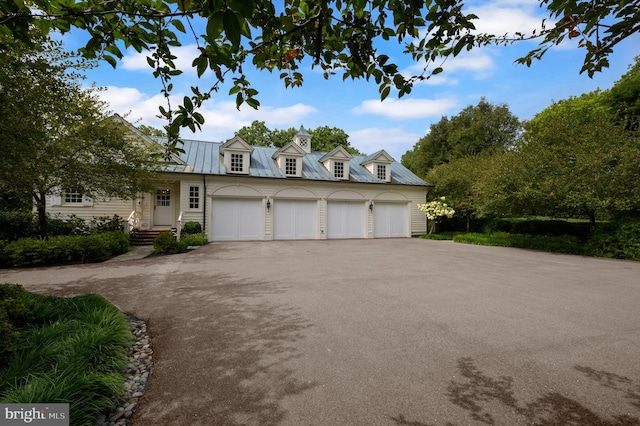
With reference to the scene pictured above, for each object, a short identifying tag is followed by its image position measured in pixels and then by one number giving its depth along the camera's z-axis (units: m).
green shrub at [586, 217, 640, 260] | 10.48
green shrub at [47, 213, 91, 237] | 11.67
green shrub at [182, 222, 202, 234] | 14.33
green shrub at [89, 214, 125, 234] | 12.98
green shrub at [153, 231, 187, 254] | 11.03
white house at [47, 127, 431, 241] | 15.16
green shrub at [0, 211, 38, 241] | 10.22
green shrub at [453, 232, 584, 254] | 12.49
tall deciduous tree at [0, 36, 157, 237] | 4.22
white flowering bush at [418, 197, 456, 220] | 18.42
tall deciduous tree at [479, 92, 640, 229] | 10.49
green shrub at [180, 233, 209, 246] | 12.79
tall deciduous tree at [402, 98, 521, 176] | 30.10
